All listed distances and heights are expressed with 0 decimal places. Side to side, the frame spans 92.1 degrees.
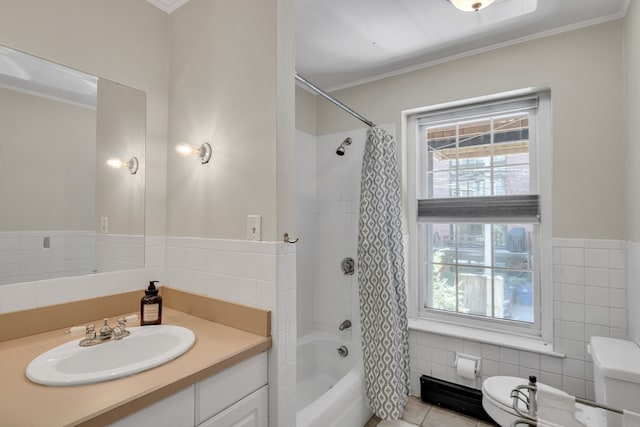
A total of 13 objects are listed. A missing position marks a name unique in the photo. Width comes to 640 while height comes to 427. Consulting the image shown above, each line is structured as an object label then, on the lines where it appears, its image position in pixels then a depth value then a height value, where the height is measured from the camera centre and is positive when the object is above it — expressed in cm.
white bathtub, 164 -111
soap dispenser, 132 -38
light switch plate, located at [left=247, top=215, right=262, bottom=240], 128 -3
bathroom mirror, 120 +22
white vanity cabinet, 88 -58
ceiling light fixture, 151 +107
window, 214 +6
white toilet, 128 -74
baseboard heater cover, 206 -123
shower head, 268 +65
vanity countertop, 74 -46
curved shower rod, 173 +78
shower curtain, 196 -41
